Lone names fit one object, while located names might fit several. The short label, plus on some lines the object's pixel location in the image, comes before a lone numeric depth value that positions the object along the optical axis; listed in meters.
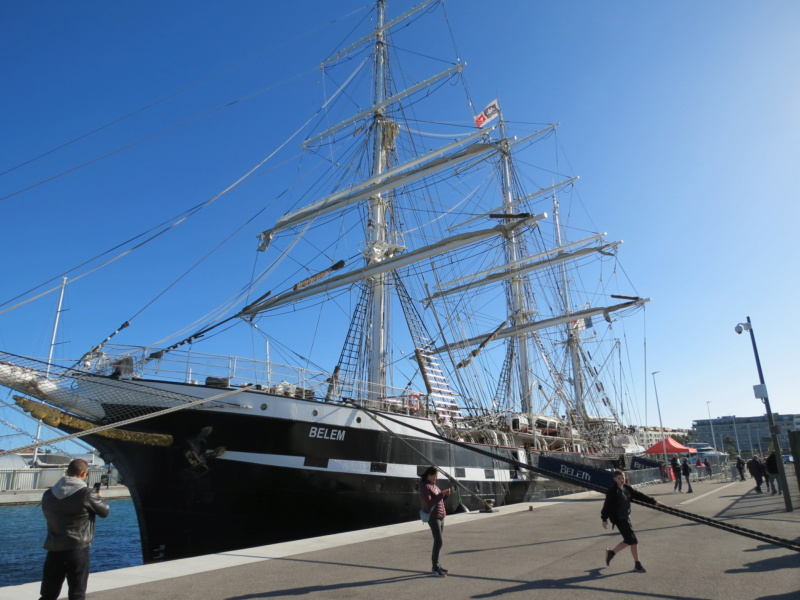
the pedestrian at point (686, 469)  17.42
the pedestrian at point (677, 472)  17.91
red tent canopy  28.16
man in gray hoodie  3.81
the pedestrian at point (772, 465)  13.28
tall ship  10.72
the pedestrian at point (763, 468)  15.91
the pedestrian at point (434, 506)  5.64
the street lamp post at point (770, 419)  10.55
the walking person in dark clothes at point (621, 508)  5.71
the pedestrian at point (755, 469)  15.77
